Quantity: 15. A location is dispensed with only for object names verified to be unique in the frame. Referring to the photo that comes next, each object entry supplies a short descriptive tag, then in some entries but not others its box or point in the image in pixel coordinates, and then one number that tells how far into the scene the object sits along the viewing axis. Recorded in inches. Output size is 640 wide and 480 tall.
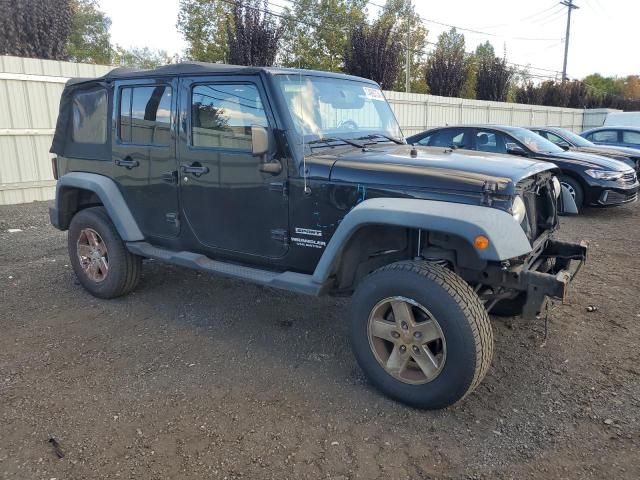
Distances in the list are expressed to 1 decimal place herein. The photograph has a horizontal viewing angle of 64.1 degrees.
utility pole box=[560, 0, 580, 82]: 1626.5
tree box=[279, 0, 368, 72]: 1445.6
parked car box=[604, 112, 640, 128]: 768.9
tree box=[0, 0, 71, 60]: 502.9
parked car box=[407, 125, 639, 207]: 346.9
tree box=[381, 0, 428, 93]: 1481.3
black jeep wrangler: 117.3
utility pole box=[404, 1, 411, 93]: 1419.0
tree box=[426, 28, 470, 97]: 983.0
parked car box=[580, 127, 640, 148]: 534.3
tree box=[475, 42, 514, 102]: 1096.8
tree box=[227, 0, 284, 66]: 600.4
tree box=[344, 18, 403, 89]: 768.3
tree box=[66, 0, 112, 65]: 1606.8
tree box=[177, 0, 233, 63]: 1342.3
